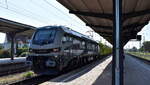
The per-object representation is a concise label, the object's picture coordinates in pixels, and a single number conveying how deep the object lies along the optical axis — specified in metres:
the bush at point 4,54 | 43.77
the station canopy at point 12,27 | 18.49
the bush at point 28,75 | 13.19
